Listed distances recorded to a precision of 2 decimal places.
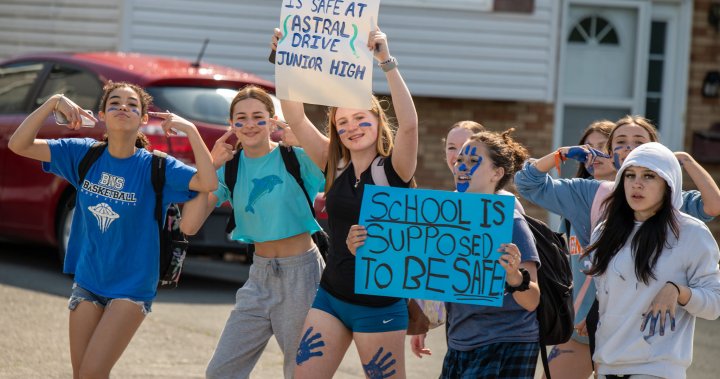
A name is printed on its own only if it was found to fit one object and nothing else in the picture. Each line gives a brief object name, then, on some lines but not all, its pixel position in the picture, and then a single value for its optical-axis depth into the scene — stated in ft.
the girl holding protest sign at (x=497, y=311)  30.86
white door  95.04
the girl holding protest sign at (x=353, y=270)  33.55
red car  61.67
